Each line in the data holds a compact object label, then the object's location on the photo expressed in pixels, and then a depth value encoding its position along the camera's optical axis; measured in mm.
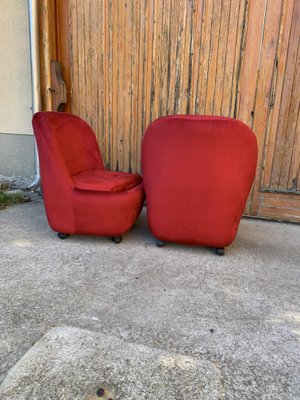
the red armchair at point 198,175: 1733
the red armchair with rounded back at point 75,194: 1935
